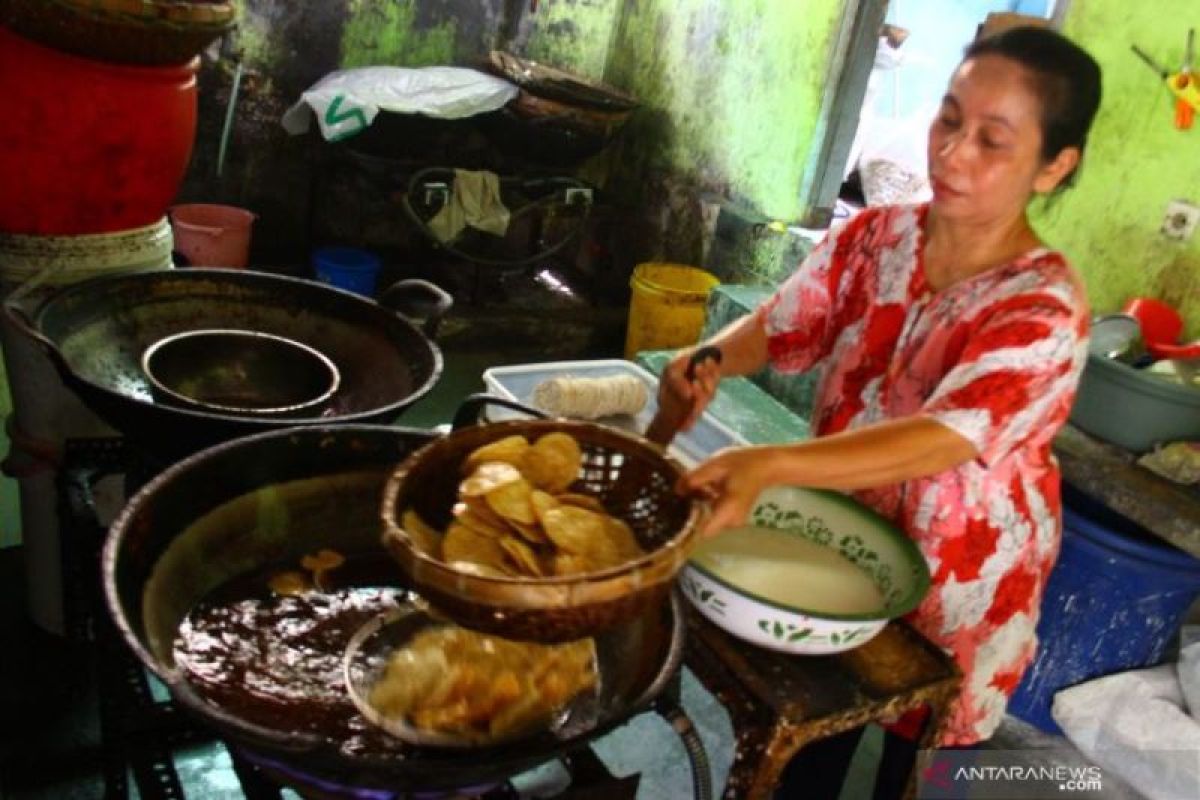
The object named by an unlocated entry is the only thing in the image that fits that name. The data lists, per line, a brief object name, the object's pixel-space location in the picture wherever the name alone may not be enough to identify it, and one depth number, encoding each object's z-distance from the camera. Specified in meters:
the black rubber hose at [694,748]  1.49
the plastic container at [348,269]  5.50
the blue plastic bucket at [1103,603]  2.95
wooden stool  1.44
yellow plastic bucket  5.17
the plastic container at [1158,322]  3.17
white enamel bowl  1.46
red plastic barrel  2.11
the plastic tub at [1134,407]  2.81
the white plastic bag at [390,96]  5.25
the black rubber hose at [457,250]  5.41
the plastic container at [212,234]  5.16
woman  1.58
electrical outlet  3.18
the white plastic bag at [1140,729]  2.81
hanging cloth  5.54
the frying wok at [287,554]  1.19
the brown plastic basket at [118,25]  2.01
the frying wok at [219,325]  1.84
